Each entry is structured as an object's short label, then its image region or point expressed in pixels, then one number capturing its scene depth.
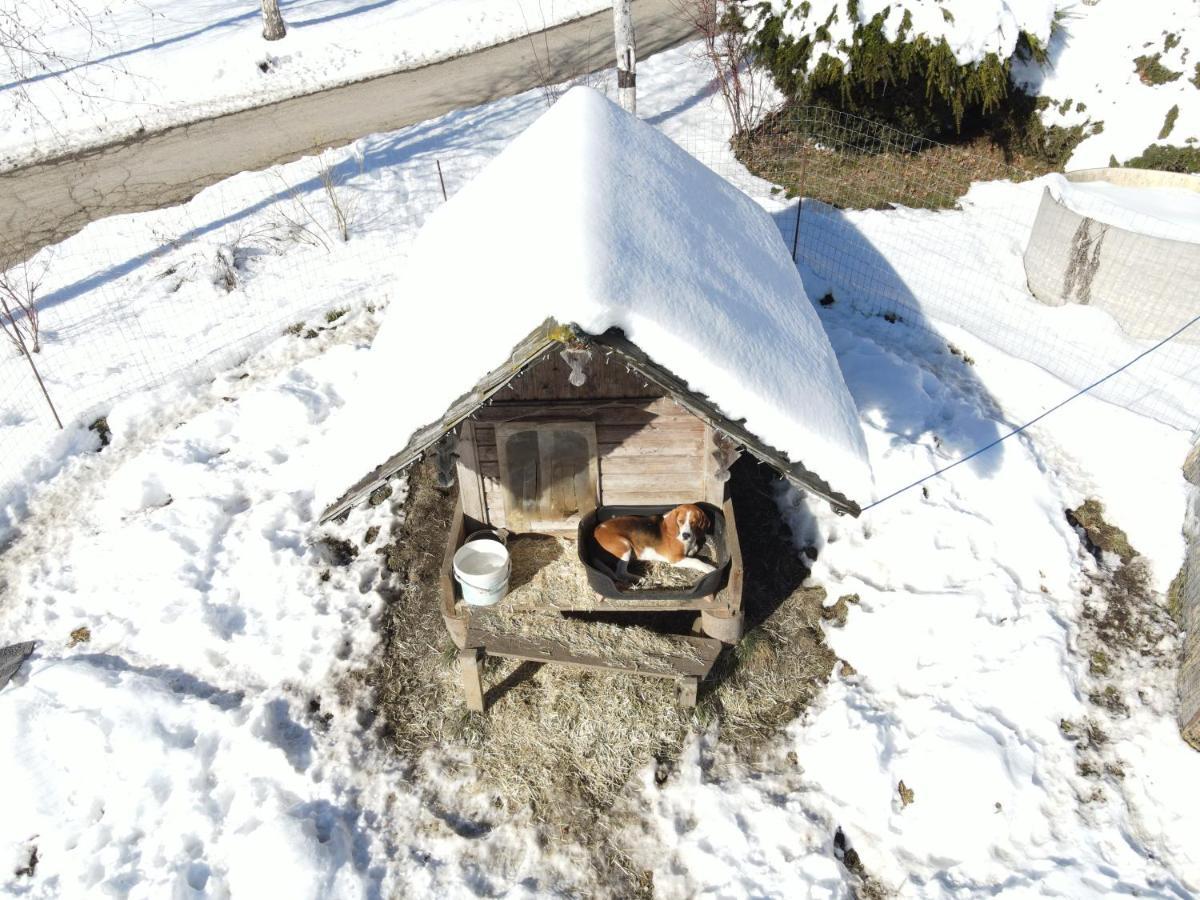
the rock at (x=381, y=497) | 6.95
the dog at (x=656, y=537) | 5.11
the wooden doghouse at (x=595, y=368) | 3.80
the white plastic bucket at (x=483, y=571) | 5.15
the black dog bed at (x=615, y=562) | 5.09
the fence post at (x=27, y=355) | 7.80
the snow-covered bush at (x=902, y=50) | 10.38
